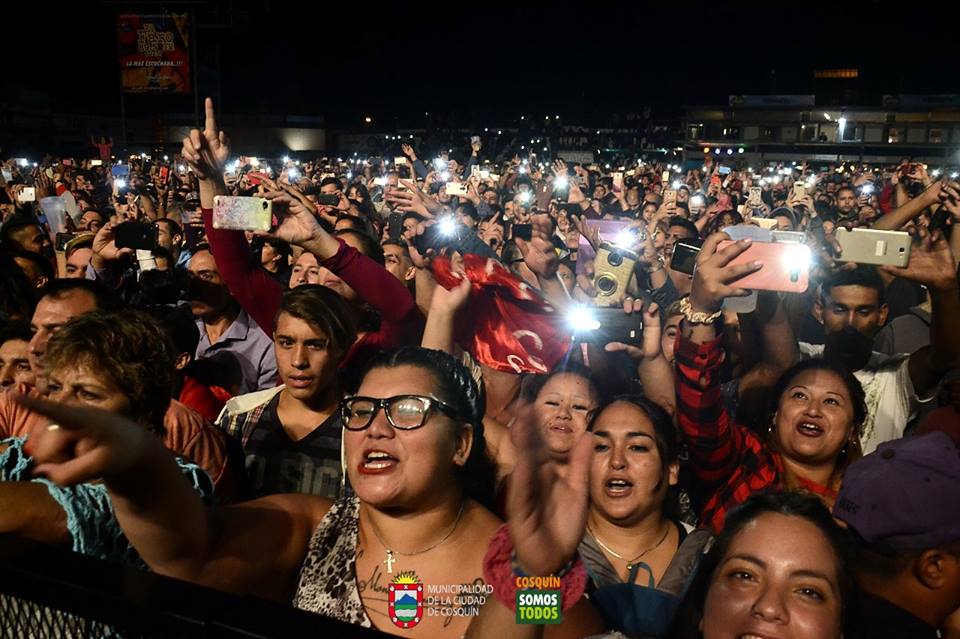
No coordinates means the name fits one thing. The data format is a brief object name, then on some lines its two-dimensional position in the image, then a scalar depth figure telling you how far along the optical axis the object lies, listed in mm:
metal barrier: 1011
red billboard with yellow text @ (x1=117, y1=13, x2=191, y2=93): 25625
